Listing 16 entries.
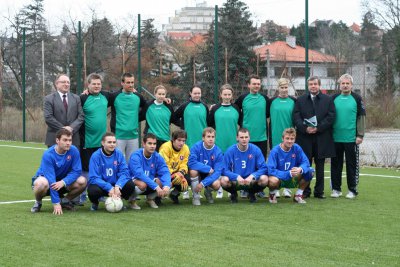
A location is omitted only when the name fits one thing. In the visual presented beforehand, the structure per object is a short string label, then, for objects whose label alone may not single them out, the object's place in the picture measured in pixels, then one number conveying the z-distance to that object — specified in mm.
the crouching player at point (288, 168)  9125
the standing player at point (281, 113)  9789
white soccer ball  8320
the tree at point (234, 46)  16859
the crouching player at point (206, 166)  9102
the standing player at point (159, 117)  9867
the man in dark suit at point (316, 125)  9484
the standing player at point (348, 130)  9570
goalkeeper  9070
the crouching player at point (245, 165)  9180
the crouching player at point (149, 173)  8641
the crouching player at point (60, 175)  8250
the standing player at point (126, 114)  9820
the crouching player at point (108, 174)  8430
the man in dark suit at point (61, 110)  9047
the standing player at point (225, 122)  9883
